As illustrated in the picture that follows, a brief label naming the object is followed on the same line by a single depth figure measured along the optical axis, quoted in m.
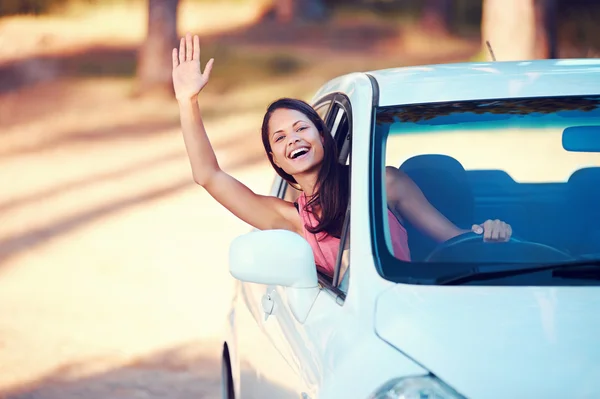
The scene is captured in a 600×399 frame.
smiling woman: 5.68
